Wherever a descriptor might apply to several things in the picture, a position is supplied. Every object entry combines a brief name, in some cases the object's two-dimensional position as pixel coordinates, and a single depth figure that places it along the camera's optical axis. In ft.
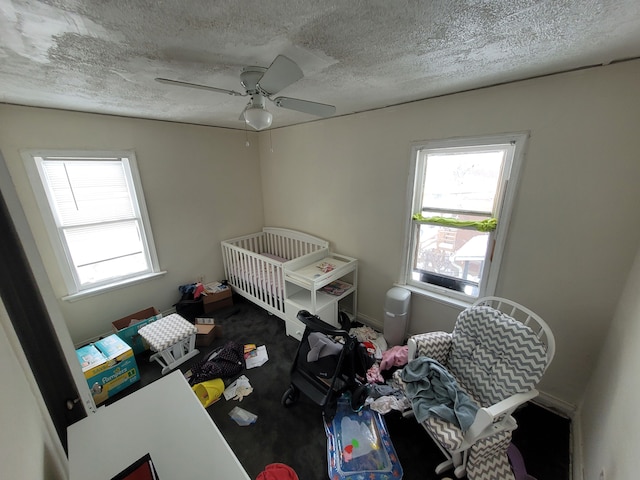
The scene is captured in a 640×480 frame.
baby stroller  5.66
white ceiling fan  3.69
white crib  9.15
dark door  2.33
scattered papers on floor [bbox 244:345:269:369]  7.62
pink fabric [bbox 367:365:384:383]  6.84
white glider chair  4.35
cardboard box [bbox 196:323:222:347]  8.43
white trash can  7.61
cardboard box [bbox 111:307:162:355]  7.83
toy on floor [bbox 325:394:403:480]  4.87
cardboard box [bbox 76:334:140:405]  6.27
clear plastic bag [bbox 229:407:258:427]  5.94
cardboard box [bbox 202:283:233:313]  10.13
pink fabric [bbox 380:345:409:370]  7.18
